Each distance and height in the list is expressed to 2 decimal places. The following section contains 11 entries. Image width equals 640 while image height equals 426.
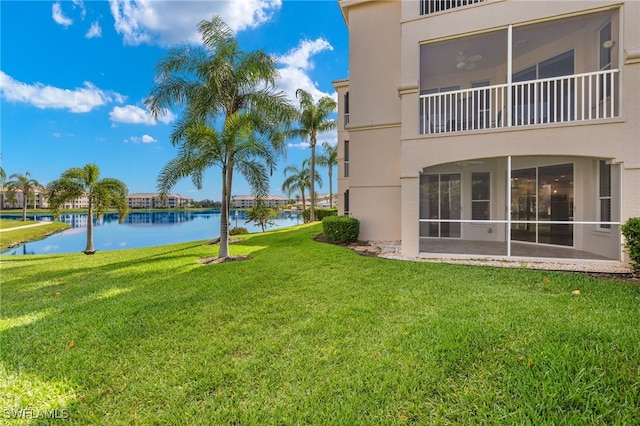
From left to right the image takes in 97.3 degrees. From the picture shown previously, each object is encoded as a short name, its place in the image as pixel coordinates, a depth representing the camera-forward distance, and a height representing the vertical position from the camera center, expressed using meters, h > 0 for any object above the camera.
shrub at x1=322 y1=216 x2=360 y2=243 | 10.72 -0.67
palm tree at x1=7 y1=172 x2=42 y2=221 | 32.38 +3.01
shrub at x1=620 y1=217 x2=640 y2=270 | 5.77 -0.53
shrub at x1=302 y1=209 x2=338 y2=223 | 29.52 -0.16
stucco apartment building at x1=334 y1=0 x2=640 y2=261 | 6.88 +2.20
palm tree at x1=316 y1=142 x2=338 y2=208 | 30.03 +5.95
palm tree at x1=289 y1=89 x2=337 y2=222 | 23.64 +7.88
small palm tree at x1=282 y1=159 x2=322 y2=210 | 33.72 +4.00
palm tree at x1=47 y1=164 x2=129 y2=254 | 13.01 +0.92
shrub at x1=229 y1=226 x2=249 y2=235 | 17.83 -1.25
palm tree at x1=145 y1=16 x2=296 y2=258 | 9.20 +4.53
